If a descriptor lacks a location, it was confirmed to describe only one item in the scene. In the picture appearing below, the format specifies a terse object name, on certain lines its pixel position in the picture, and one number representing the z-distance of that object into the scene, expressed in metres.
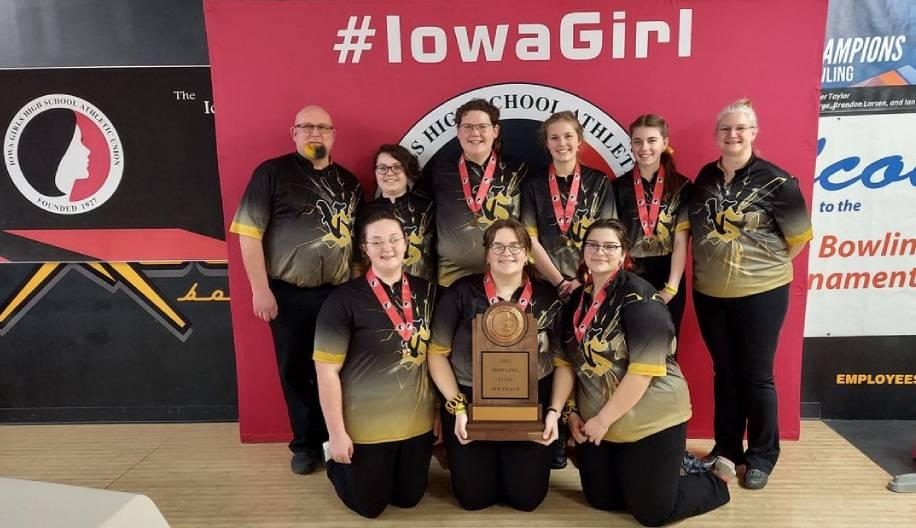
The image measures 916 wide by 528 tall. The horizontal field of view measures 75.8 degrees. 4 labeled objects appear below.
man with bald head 2.68
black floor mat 2.79
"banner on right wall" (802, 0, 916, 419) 2.99
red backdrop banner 2.78
